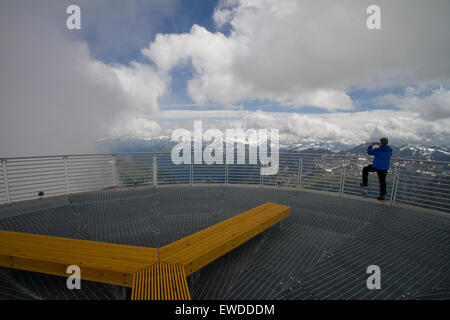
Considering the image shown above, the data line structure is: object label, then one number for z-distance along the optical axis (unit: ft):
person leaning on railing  16.40
